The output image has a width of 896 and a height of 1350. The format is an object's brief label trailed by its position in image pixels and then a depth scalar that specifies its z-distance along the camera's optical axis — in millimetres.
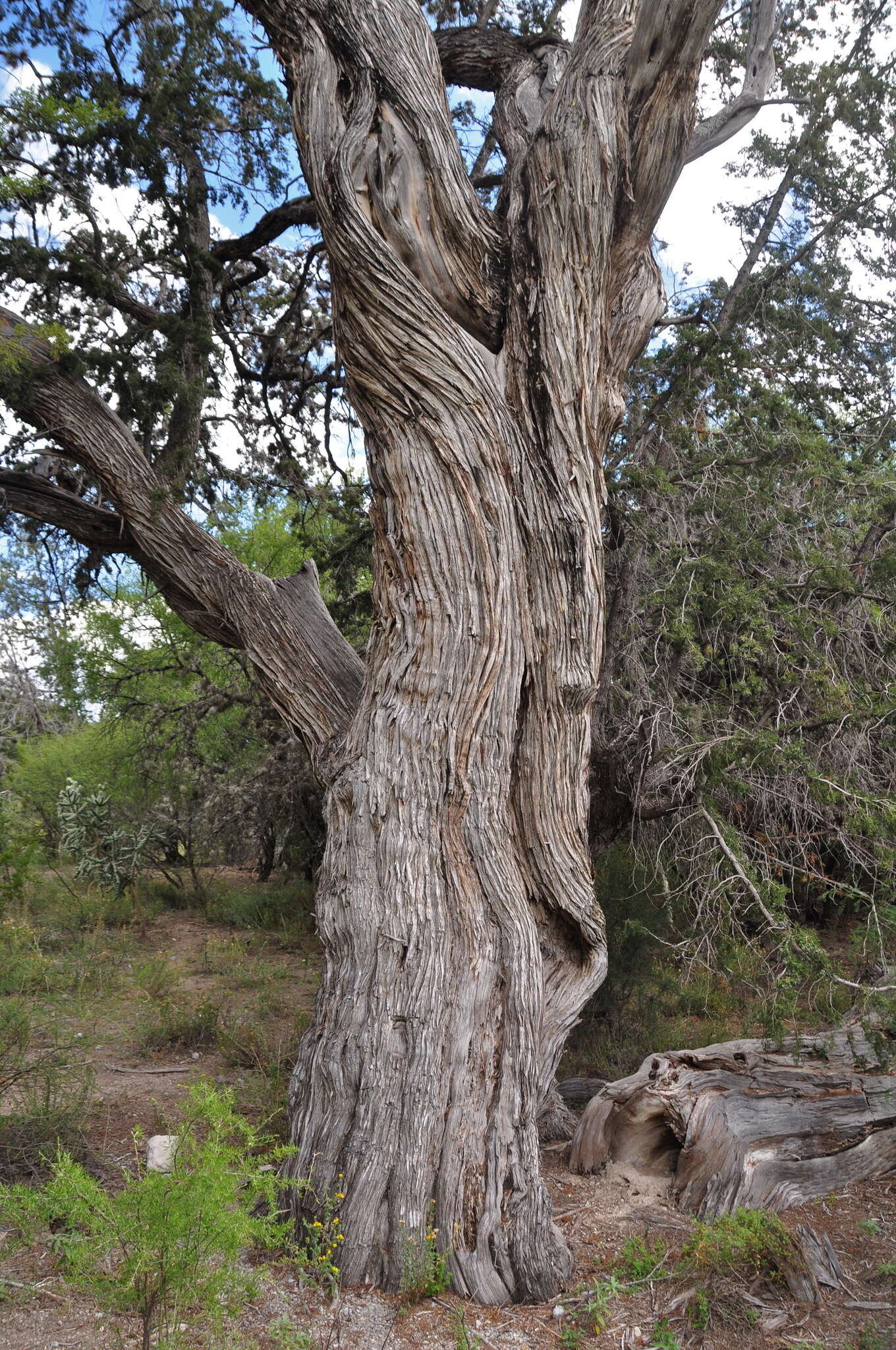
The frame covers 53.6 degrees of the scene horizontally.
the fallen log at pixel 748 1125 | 4051
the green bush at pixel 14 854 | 5438
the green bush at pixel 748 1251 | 3221
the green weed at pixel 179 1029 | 5906
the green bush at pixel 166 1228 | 2377
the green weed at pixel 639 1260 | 3346
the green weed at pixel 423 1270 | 3051
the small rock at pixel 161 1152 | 3572
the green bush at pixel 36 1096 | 3855
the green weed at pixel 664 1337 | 2885
